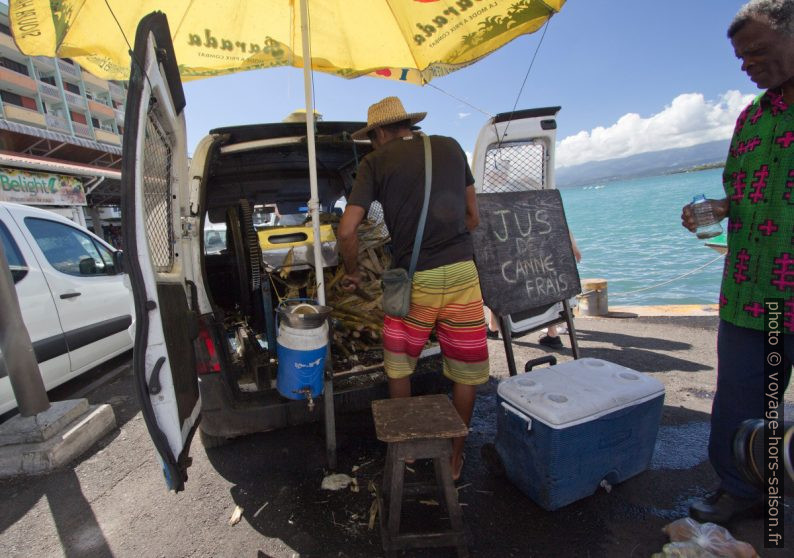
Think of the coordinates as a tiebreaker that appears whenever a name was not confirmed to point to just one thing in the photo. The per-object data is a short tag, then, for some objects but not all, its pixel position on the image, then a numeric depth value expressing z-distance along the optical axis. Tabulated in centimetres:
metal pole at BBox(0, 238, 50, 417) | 298
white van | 173
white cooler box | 217
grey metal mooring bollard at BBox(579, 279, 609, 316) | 689
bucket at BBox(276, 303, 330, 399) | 245
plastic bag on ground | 179
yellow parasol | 271
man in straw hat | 239
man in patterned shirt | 183
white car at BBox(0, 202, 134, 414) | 365
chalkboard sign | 316
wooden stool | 194
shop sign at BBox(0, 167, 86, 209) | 1217
